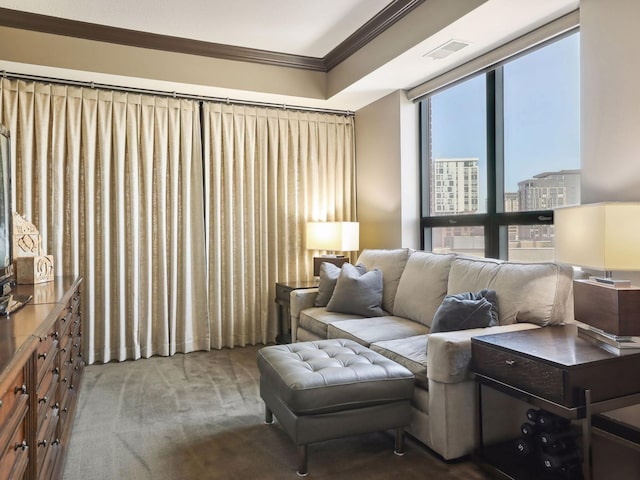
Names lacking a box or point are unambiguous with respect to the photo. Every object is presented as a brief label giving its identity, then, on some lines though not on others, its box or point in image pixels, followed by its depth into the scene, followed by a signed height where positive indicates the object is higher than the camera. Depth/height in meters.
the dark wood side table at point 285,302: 4.28 -0.73
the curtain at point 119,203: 3.76 +0.22
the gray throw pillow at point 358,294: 3.50 -0.54
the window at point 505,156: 2.91 +0.48
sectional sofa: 2.20 -0.61
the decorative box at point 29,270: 2.83 -0.25
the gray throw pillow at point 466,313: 2.47 -0.50
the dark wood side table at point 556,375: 1.76 -0.63
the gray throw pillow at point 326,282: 3.80 -0.48
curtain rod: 3.74 +1.22
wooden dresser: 1.20 -0.53
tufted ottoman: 2.12 -0.81
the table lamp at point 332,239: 4.38 -0.14
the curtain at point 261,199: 4.39 +0.27
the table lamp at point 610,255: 1.88 -0.15
